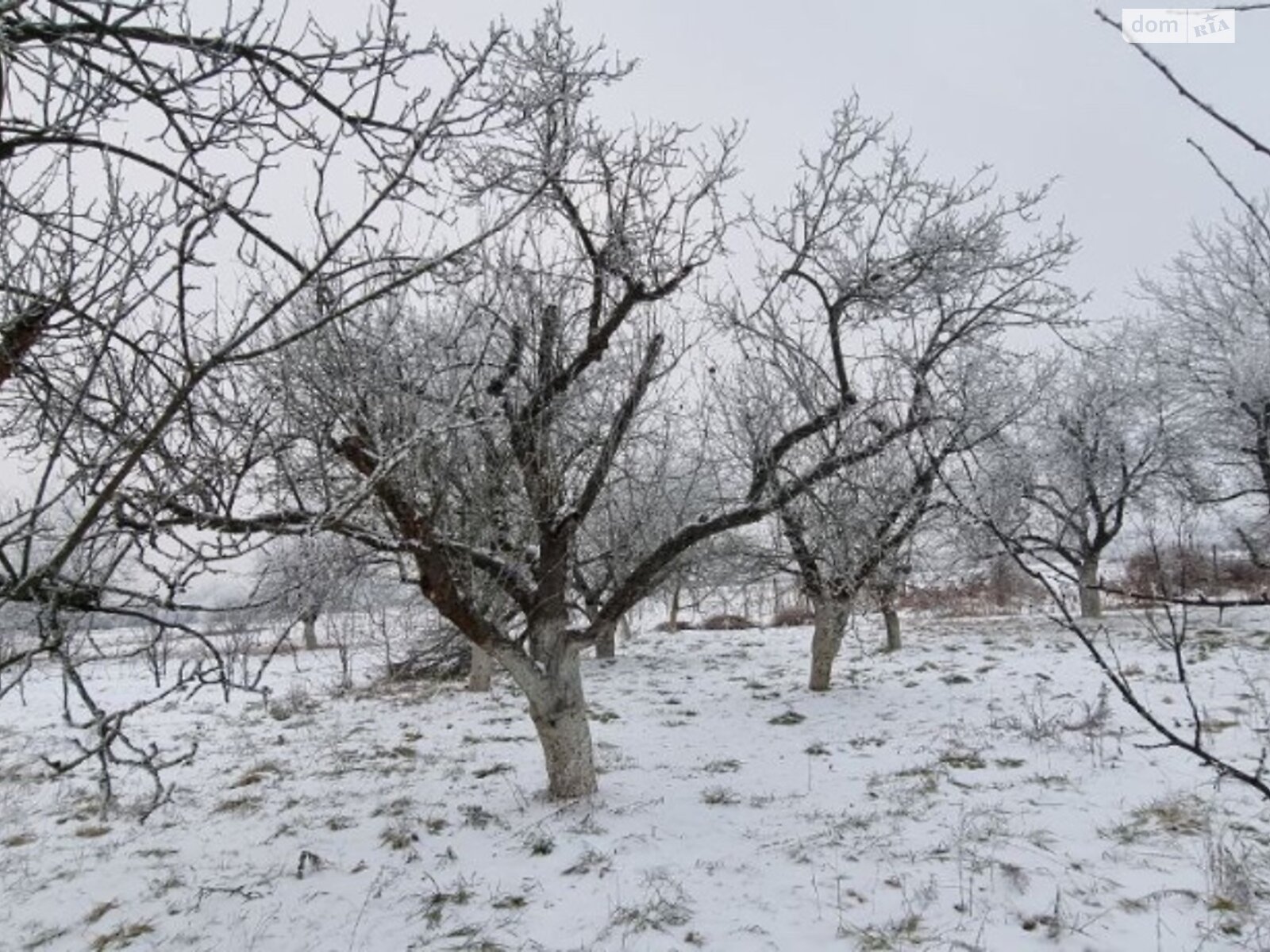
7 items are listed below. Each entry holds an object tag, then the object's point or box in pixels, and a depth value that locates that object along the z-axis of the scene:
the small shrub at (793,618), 23.91
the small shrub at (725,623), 24.33
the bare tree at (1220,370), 14.41
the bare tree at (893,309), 6.73
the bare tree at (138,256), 1.28
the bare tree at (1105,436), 17.06
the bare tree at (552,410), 5.03
